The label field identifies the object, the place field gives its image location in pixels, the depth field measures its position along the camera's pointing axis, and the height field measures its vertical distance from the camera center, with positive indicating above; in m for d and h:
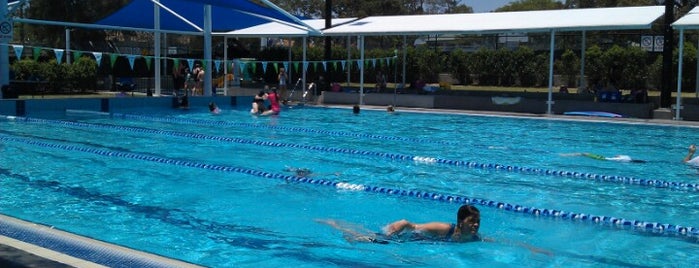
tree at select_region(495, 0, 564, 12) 73.94 +8.47
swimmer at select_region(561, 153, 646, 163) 11.96 -1.21
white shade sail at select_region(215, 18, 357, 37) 25.22 +1.92
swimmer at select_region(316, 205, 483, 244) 6.43 -1.36
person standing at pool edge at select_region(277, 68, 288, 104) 25.41 -0.02
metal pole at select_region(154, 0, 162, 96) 23.41 +1.22
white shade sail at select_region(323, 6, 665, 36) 19.95 +1.95
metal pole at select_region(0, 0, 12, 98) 19.47 +0.54
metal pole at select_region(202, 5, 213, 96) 23.98 +1.11
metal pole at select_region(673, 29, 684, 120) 18.12 -0.15
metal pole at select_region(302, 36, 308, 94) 25.58 +1.13
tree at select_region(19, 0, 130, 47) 38.06 +3.58
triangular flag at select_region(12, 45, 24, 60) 18.14 +0.74
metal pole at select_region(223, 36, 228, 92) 27.54 +0.05
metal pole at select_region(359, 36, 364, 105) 23.22 +0.01
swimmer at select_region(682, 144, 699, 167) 10.99 -1.15
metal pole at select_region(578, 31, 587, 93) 22.79 +0.91
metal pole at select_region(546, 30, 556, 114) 20.28 -0.12
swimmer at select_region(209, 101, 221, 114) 20.63 -0.79
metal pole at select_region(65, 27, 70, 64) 26.21 +1.20
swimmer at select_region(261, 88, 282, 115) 20.45 -0.65
